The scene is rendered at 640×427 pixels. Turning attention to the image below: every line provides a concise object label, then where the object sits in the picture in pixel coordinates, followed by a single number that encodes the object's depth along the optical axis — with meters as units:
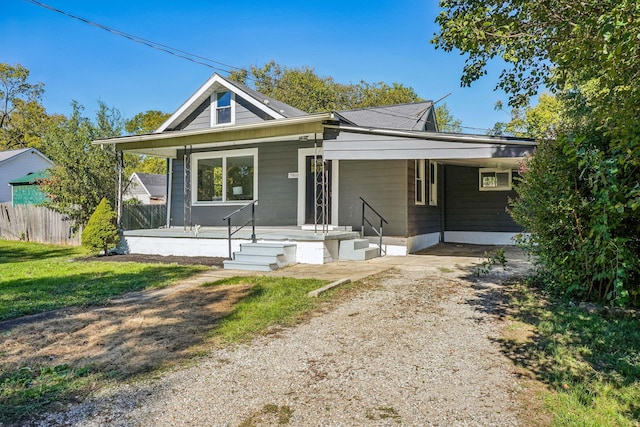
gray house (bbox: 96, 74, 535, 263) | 8.67
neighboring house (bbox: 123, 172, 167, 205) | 33.25
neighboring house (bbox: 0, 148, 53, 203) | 26.89
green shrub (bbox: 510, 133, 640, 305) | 3.92
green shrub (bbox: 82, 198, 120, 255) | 10.57
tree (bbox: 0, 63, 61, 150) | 35.50
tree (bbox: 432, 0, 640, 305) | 3.41
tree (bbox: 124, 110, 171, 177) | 42.19
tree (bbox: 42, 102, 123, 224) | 13.16
